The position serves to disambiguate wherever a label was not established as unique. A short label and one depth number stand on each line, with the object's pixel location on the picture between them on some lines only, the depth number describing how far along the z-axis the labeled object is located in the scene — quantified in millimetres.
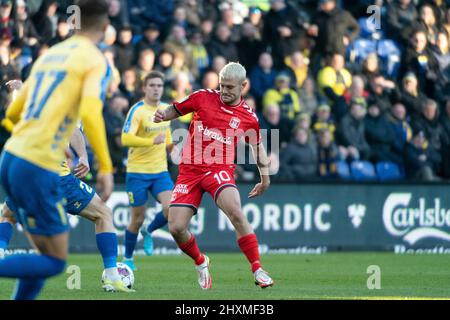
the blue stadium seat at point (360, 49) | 22609
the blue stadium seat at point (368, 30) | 23031
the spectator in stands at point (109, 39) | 19688
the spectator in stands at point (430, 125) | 22000
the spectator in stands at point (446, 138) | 21969
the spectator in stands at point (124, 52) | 19922
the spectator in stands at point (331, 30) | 22250
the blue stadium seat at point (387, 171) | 21156
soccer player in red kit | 11836
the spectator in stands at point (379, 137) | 21281
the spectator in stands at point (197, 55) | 20594
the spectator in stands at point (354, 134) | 21000
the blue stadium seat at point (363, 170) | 20828
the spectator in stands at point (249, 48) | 21484
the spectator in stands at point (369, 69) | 22188
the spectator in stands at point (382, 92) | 21828
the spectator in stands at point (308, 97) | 21172
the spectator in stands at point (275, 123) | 20125
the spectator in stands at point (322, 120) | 20850
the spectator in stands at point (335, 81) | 21453
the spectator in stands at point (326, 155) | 20531
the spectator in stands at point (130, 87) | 19516
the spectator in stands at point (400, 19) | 23172
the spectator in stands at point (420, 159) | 21344
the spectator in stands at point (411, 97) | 22172
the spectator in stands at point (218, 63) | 20391
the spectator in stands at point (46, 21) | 19422
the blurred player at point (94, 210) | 11258
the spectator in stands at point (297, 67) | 21594
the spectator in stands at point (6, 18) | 18891
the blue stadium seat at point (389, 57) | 22812
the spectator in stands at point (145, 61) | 19372
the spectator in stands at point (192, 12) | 21547
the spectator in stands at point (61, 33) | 18891
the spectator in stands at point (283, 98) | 20562
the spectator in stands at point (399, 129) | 21422
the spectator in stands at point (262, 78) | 20922
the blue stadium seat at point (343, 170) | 20672
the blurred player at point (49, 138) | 7770
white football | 11641
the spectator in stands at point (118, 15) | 20703
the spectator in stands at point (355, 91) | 21562
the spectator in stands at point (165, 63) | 19922
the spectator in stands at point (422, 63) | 22906
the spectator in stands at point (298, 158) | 20172
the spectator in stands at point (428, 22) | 23344
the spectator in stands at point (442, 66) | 22844
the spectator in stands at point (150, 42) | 20250
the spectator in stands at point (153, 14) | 21438
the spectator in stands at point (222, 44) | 21047
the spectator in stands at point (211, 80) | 20016
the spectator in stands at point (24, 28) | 19000
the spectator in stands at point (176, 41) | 20297
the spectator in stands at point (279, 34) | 21766
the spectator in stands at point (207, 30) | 21188
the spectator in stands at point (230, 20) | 21609
